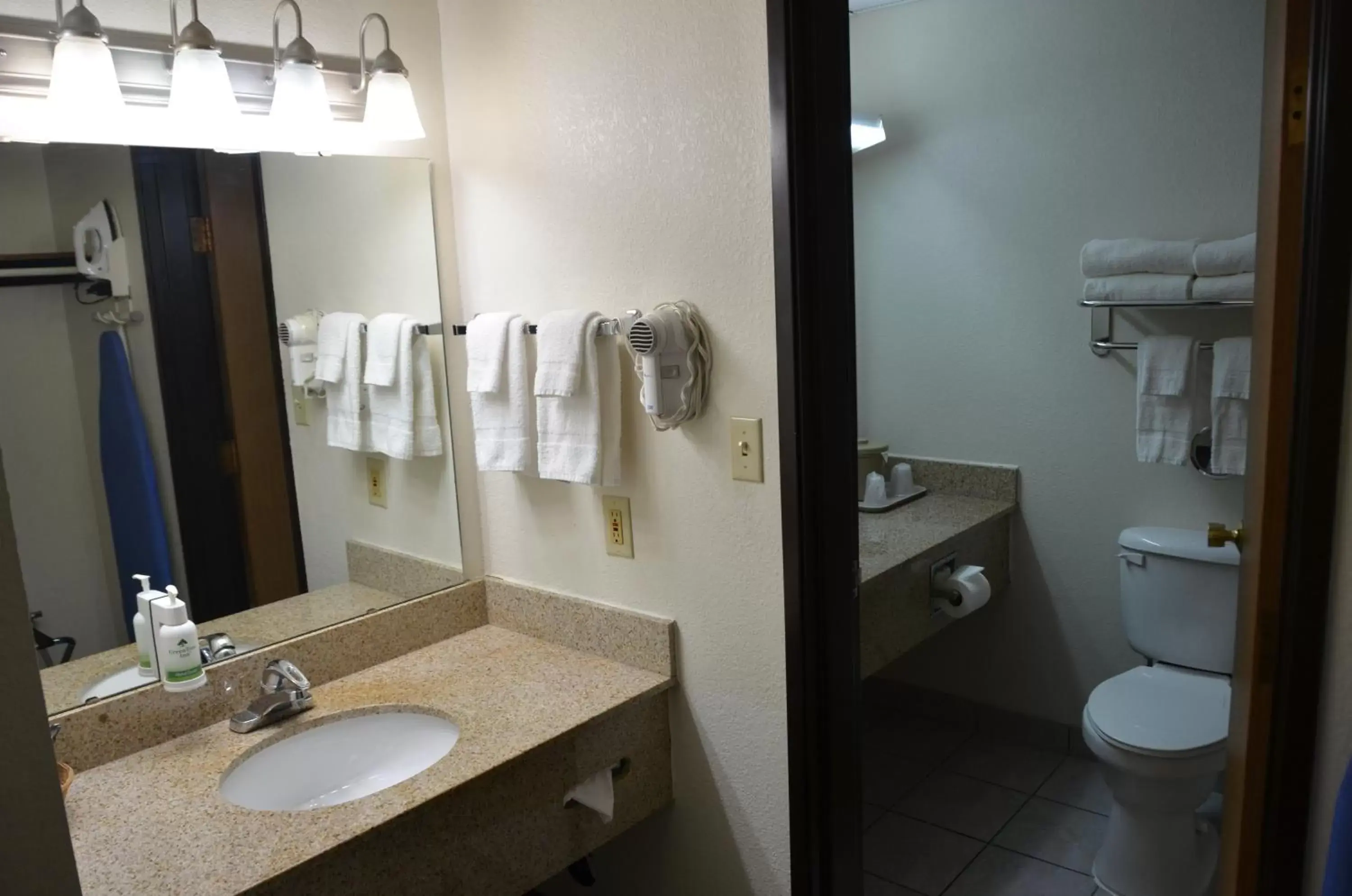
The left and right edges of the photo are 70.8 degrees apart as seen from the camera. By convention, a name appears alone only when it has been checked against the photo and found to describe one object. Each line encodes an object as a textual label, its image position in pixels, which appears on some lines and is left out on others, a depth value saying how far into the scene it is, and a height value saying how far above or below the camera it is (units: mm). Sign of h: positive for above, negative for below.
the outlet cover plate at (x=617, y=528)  1866 -412
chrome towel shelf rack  2633 -92
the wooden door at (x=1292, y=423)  1174 -177
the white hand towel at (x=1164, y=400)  2510 -286
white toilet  2264 -1040
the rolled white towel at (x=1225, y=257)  2357 +79
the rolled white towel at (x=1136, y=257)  2467 +95
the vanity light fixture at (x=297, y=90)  1702 +433
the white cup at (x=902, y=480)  3027 -557
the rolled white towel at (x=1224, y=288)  2361 +4
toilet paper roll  2625 -798
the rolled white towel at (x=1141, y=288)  2461 +13
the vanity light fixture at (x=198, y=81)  1569 +421
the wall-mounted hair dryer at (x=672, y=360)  1618 -78
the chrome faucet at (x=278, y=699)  1688 -658
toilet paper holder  2648 -780
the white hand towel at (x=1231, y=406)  2373 -293
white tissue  1692 -840
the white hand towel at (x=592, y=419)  1769 -187
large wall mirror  1564 -117
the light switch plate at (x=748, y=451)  1621 -238
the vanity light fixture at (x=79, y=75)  1460 +410
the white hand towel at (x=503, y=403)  1883 -162
